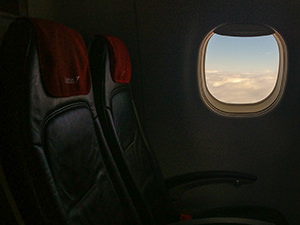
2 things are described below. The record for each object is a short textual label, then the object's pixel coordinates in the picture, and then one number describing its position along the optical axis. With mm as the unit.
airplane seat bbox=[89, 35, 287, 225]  1169
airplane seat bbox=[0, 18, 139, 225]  642
